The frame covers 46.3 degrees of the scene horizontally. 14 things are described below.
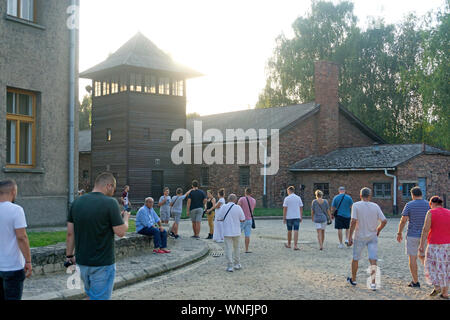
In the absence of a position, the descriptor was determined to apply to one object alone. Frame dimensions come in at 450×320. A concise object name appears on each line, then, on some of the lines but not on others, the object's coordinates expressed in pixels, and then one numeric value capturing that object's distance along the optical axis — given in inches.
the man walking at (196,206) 679.7
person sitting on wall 514.9
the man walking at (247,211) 549.3
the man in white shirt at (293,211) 571.2
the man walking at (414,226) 355.9
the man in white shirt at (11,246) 228.2
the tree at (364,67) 1665.8
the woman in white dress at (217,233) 657.6
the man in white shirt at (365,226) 361.1
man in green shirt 222.2
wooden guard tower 1320.1
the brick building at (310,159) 1220.5
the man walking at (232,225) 440.8
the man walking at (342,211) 588.4
